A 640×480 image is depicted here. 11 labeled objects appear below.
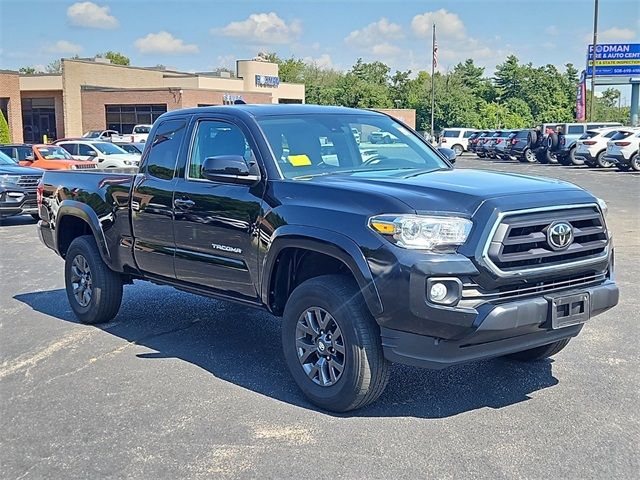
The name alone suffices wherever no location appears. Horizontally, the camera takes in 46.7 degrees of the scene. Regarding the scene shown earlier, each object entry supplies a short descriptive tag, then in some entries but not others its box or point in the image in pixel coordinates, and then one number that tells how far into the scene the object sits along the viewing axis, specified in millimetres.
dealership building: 53406
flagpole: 54969
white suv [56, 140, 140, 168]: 26500
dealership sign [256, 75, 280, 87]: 65375
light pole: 44062
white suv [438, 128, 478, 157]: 49975
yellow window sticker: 5445
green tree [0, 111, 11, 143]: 42109
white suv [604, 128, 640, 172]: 28078
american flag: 54938
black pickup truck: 4277
